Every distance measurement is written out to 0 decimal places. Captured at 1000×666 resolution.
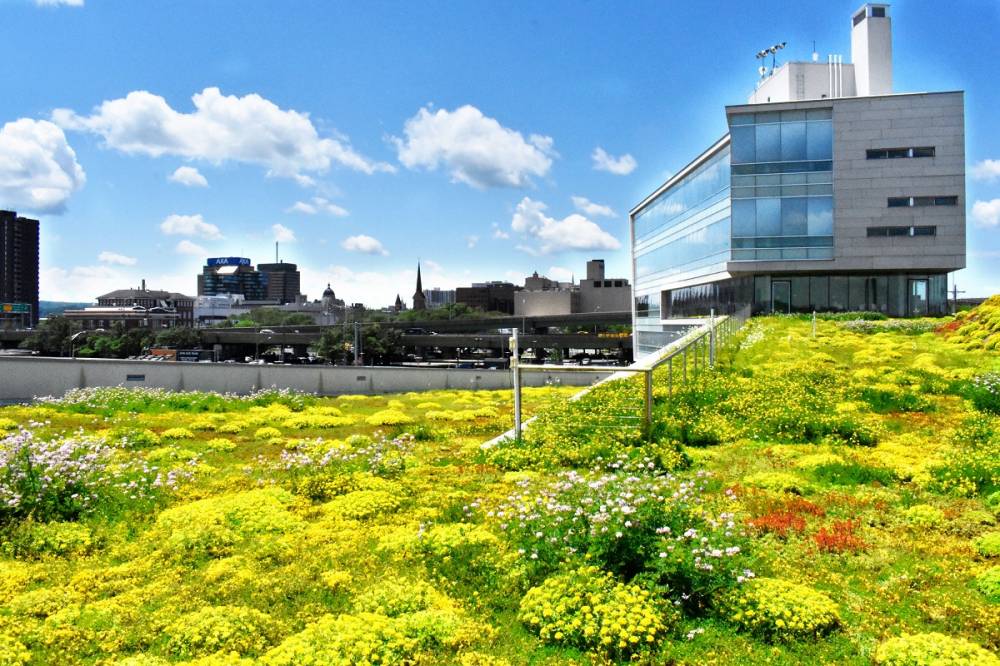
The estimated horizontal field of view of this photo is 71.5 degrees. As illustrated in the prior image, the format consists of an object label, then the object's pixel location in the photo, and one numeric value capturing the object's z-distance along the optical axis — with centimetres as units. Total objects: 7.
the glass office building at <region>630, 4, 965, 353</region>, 4878
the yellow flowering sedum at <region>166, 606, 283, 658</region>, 650
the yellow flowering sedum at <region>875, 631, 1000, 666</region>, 573
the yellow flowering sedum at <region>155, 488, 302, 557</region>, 911
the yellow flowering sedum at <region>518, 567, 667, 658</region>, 628
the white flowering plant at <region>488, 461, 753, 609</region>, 701
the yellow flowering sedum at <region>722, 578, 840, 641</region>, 650
